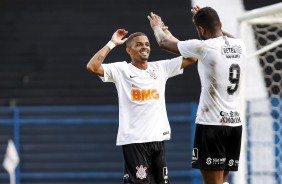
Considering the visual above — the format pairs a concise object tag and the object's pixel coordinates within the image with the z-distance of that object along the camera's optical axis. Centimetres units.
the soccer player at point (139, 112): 1656
